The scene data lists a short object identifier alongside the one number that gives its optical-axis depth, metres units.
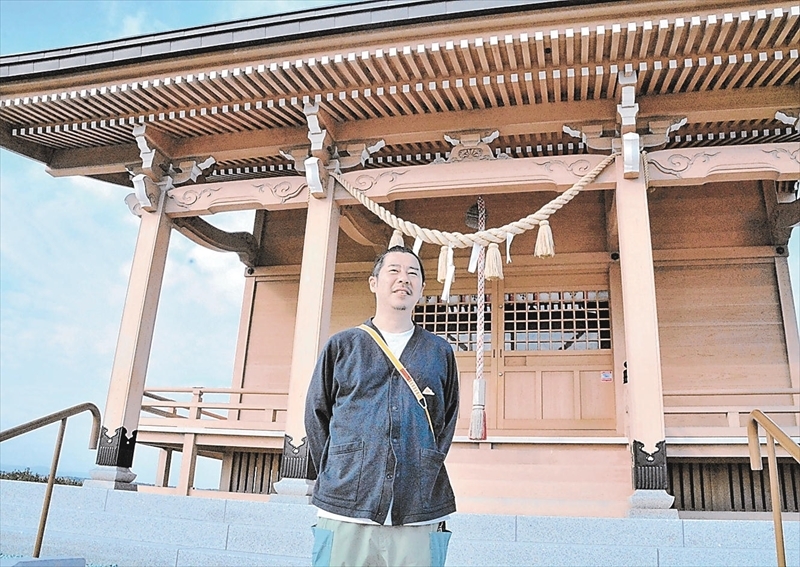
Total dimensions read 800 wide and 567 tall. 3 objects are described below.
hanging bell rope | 5.89
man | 1.77
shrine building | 5.22
